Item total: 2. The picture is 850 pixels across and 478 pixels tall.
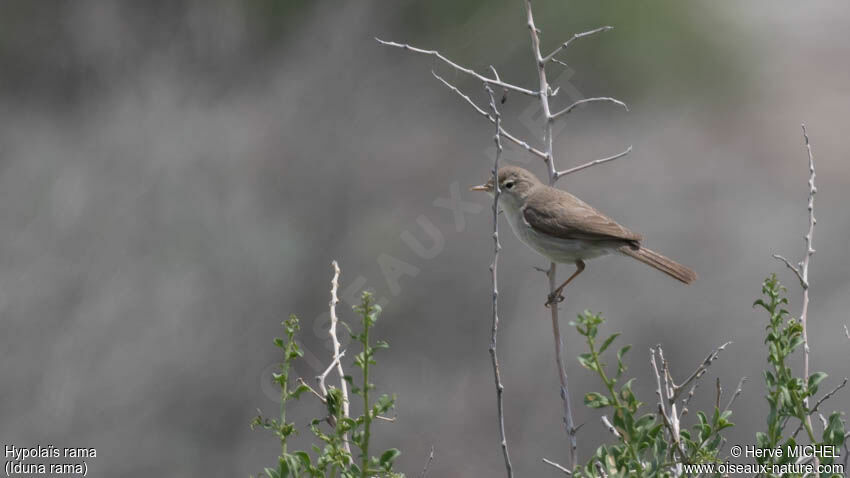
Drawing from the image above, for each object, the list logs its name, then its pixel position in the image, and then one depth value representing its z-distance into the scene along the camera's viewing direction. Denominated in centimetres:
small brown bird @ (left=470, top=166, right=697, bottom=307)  809
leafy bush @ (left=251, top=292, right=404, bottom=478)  413
